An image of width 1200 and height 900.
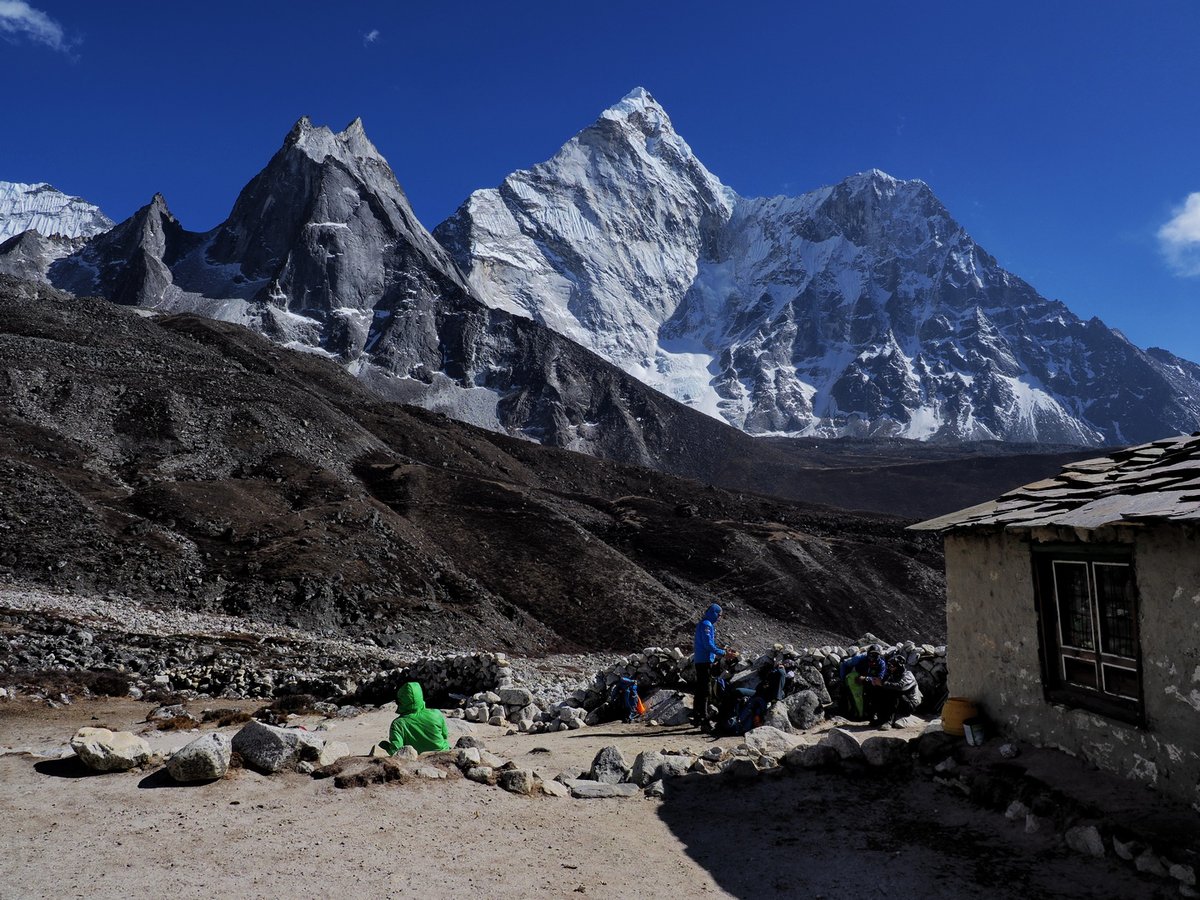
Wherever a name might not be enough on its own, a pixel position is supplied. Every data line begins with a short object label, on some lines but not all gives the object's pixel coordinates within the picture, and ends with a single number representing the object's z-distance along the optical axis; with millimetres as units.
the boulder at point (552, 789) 8695
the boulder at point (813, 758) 9578
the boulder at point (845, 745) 9578
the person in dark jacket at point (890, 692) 12078
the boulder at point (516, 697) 15836
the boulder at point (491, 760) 9148
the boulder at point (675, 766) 9430
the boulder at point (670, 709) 13277
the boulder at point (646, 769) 9305
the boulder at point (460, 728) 13431
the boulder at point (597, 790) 8773
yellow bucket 9656
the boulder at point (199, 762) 7512
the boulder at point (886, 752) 9469
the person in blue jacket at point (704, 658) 12297
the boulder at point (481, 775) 8578
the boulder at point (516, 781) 8508
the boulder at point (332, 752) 8359
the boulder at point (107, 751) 7676
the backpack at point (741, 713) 12047
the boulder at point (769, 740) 10342
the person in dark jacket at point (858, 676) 12398
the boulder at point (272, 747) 8016
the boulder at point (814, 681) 13284
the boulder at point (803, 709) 12281
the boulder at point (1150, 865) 6246
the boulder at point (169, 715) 13843
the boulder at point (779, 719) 11773
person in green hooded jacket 9625
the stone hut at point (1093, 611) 6957
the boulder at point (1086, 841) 6730
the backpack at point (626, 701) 14148
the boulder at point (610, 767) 9250
